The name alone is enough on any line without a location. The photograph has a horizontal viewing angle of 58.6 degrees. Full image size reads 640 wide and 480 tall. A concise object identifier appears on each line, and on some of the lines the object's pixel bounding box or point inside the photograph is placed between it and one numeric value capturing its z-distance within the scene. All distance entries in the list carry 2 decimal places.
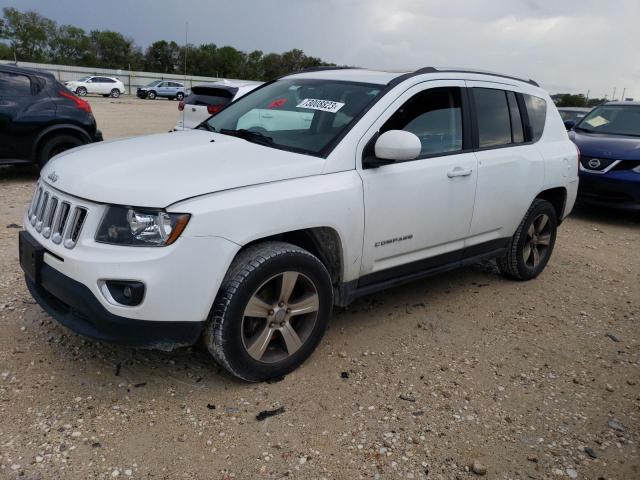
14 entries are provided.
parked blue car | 7.81
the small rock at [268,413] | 2.96
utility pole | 74.73
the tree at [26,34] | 75.69
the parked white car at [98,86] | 37.41
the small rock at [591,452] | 2.86
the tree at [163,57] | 82.19
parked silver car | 42.00
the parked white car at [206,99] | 9.72
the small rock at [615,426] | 3.10
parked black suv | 7.64
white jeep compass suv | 2.75
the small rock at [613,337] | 4.23
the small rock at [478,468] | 2.67
